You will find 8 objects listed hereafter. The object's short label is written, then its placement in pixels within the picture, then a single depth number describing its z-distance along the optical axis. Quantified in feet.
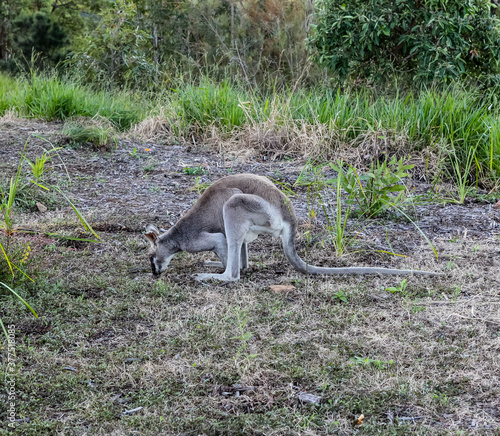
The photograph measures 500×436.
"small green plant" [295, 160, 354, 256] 15.53
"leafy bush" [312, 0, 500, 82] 25.49
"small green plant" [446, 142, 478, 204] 20.06
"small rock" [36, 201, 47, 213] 19.57
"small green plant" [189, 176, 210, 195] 20.22
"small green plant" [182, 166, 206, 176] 23.91
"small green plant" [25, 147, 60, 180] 19.02
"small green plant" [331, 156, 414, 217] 16.58
